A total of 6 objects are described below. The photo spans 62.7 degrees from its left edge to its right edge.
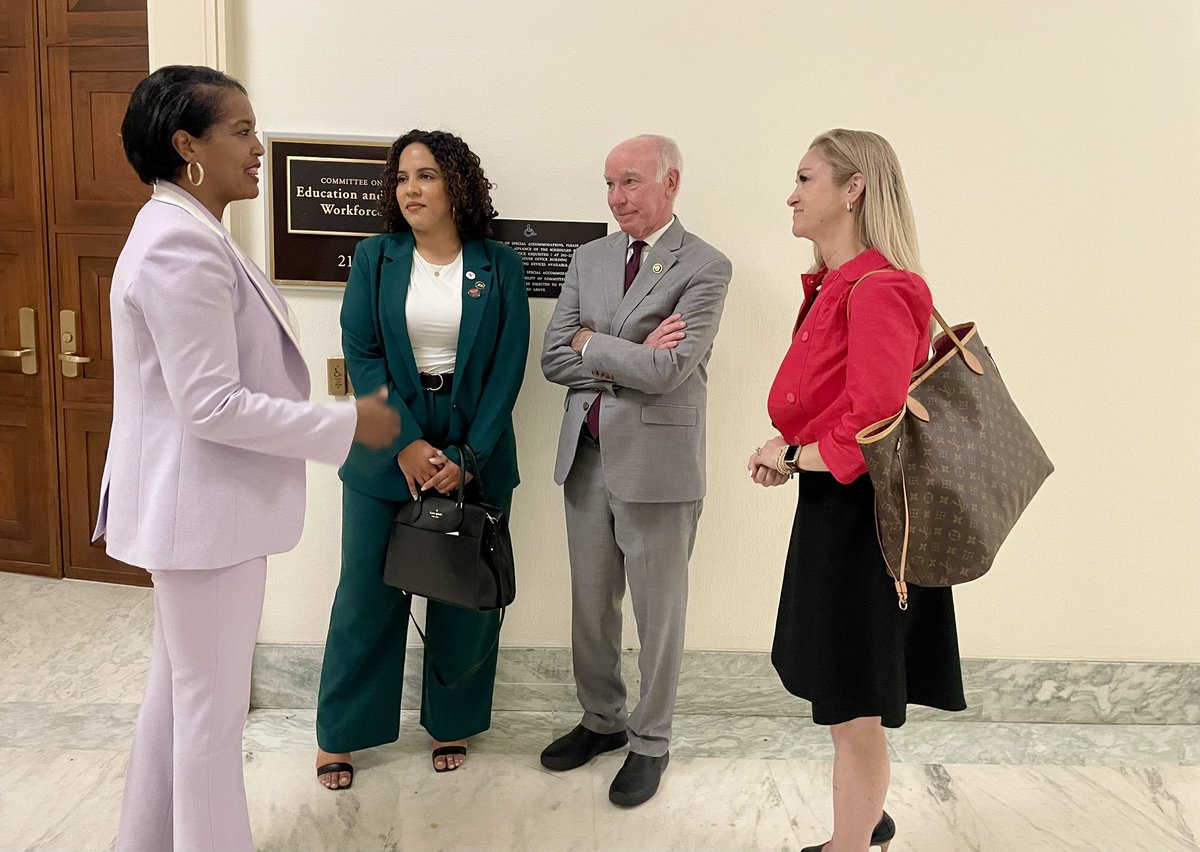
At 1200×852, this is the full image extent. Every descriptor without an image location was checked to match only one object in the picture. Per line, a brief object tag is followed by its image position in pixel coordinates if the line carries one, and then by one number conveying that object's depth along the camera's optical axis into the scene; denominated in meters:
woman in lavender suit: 1.83
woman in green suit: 2.80
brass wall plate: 3.18
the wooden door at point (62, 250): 4.11
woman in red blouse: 1.97
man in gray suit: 2.72
